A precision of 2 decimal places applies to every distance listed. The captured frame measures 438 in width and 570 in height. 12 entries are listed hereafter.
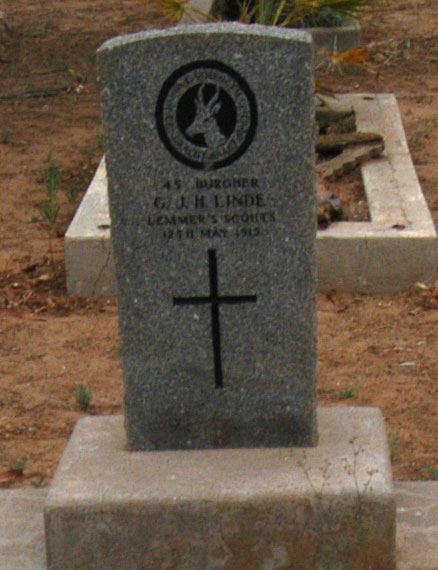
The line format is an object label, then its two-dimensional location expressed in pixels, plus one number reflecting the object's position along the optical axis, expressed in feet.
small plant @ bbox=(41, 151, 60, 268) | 22.88
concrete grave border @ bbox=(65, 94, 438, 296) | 20.66
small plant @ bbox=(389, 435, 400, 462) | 15.43
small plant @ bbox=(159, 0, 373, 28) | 26.87
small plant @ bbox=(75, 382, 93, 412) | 17.01
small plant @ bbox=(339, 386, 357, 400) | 17.17
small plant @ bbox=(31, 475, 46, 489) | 14.87
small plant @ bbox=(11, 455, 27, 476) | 15.33
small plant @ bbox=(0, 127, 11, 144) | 31.40
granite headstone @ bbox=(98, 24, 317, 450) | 11.91
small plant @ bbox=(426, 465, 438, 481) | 14.67
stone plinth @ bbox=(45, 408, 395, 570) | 11.93
